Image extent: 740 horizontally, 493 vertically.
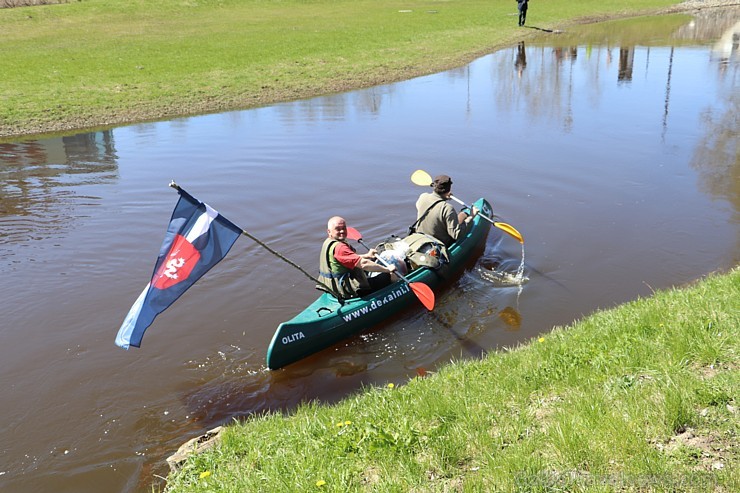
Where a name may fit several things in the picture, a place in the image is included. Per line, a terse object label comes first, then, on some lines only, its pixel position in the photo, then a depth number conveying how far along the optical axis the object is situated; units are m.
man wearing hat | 10.73
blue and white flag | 7.41
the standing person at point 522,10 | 42.12
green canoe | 8.30
